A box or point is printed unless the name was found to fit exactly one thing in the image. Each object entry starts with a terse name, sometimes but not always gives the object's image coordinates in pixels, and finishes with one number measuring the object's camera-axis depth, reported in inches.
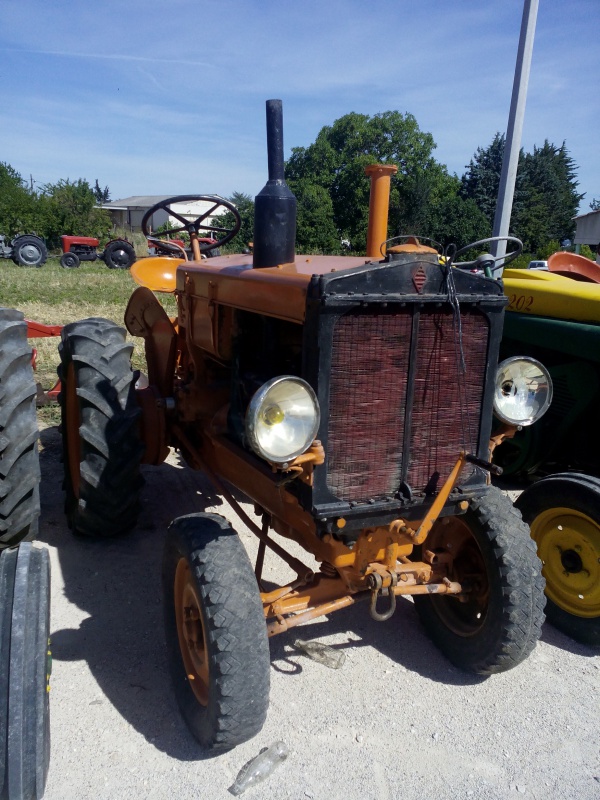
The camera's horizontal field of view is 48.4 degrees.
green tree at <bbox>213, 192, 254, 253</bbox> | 1072.8
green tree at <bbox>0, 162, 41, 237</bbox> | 1285.7
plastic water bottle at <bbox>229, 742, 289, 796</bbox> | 88.8
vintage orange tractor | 85.7
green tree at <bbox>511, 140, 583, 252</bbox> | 1445.6
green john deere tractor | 125.9
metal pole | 249.9
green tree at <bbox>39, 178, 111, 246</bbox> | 1298.0
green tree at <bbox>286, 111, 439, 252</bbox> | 1417.3
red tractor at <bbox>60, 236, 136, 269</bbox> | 861.8
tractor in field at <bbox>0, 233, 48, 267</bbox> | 846.5
